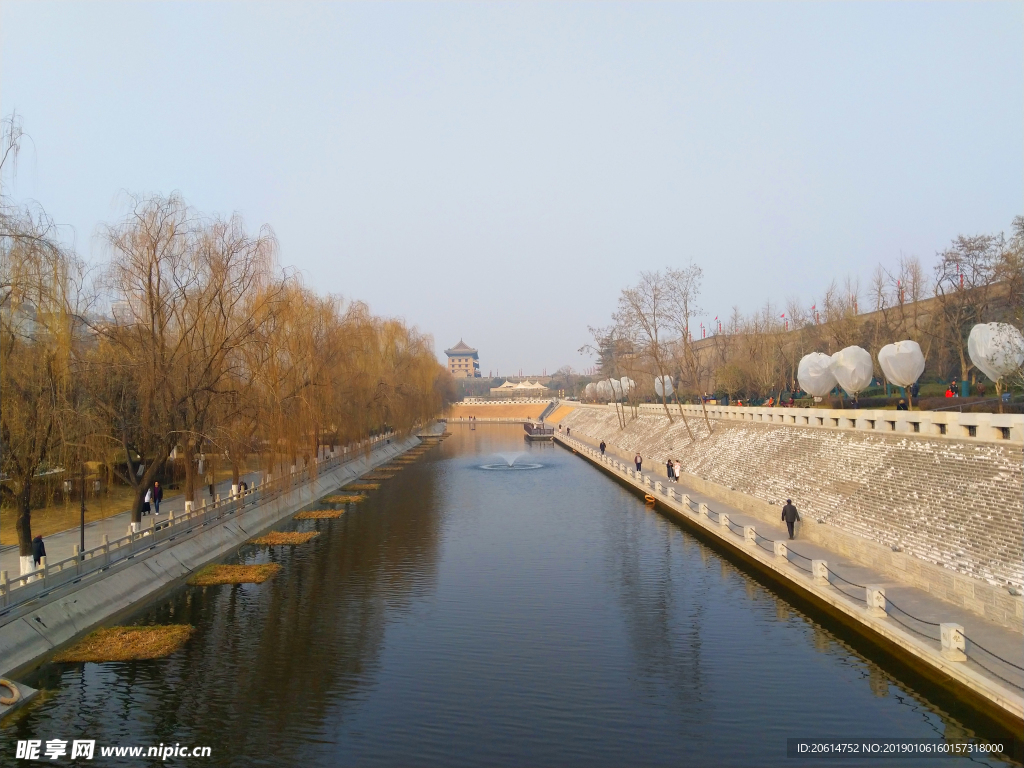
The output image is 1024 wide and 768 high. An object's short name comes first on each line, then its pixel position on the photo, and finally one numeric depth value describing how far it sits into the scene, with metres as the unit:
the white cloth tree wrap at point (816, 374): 30.47
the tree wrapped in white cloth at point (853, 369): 28.41
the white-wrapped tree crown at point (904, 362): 25.20
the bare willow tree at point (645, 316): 37.59
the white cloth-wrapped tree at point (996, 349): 19.86
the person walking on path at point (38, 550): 14.54
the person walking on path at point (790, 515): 18.17
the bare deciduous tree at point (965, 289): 32.00
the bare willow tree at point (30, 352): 12.97
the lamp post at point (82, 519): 14.24
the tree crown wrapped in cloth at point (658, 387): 59.14
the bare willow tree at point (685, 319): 36.34
